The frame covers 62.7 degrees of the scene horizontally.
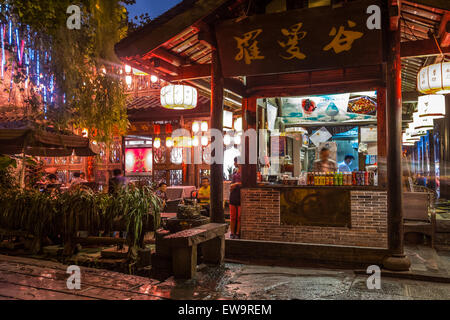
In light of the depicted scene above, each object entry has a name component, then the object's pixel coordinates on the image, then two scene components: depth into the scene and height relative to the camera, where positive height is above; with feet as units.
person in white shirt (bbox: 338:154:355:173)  40.34 +0.89
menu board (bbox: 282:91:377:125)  40.86 +7.63
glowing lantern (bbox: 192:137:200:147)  56.43 +5.23
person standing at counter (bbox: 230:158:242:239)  33.65 -2.58
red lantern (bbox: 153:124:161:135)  58.65 +7.49
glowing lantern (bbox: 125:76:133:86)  52.72 +13.92
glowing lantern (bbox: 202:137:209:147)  55.42 +5.21
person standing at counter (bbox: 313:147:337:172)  34.22 +0.94
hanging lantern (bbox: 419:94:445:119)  36.14 +6.63
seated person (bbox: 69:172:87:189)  46.49 -0.44
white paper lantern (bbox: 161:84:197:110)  33.55 +7.24
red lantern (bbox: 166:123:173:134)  58.08 +7.40
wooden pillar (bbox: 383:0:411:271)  23.67 +1.05
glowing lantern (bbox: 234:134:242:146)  54.39 +5.19
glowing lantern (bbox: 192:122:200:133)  54.95 +7.21
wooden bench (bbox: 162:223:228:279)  22.35 -4.42
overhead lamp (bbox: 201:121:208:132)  54.60 +7.26
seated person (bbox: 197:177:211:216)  40.93 -2.10
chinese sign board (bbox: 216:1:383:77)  23.53 +9.01
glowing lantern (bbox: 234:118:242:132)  49.73 +6.95
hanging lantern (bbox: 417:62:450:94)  25.91 +6.71
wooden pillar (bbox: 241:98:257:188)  33.47 +3.24
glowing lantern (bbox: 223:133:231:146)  55.45 +5.41
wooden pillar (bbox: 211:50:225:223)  28.19 +3.74
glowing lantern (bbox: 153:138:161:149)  58.49 +5.17
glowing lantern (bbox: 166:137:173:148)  57.00 +5.20
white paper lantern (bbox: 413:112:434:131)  42.96 +5.90
